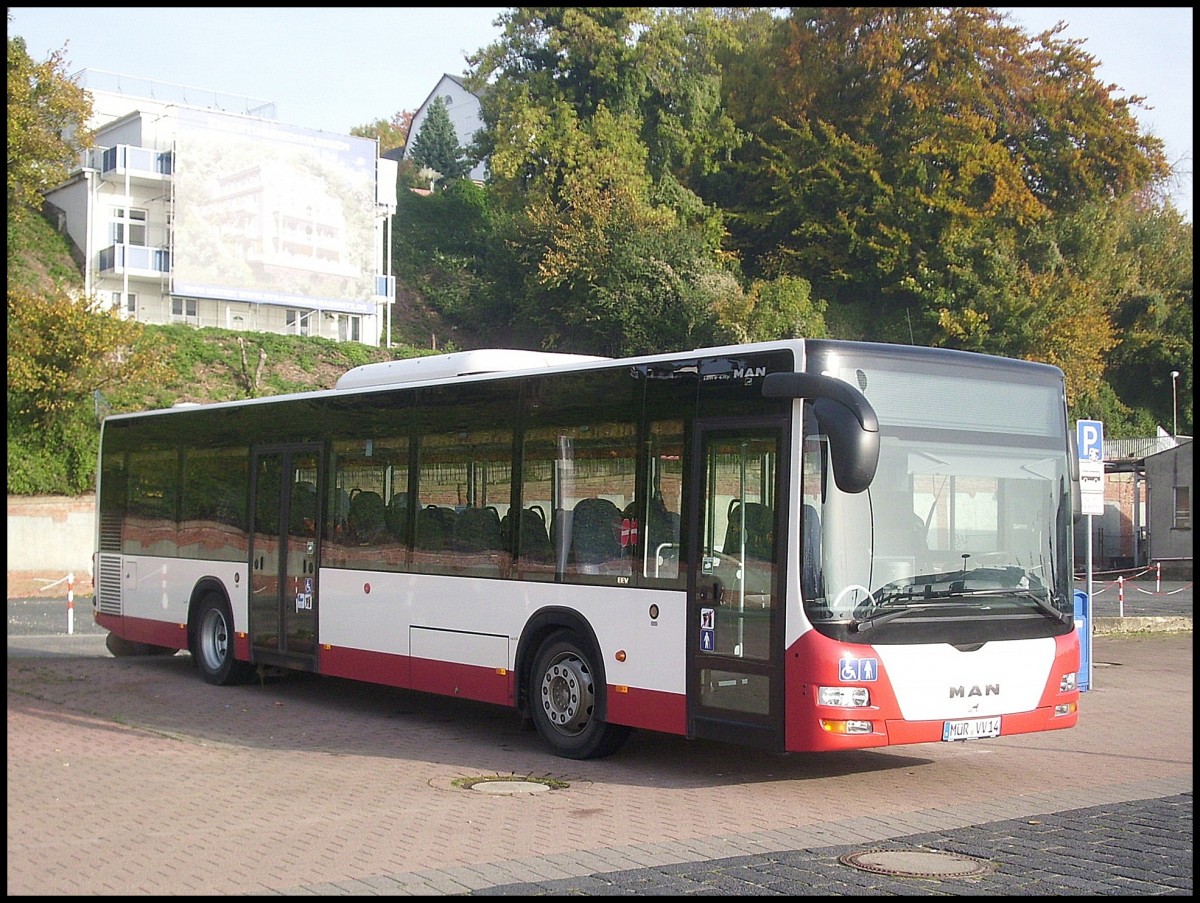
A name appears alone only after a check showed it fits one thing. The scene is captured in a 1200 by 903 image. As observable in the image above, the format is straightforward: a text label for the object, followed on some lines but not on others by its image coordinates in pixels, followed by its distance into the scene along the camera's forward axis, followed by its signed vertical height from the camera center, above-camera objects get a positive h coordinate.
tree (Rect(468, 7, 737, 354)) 49.88 +13.03
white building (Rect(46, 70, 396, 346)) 49.72 +10.53
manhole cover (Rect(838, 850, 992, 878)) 7.19 -1.77
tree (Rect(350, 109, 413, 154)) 92.19 +25.16
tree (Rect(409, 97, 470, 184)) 76.12 +19.48
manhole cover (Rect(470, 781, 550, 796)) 9.80 -1.87
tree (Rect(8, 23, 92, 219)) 41.91 +12.12
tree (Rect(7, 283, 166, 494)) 34.44 +3.35
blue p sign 17.92 +0.96
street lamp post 56.24 +4.19
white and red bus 9.51 -0.20
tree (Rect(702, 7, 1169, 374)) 50.97 +12.99
